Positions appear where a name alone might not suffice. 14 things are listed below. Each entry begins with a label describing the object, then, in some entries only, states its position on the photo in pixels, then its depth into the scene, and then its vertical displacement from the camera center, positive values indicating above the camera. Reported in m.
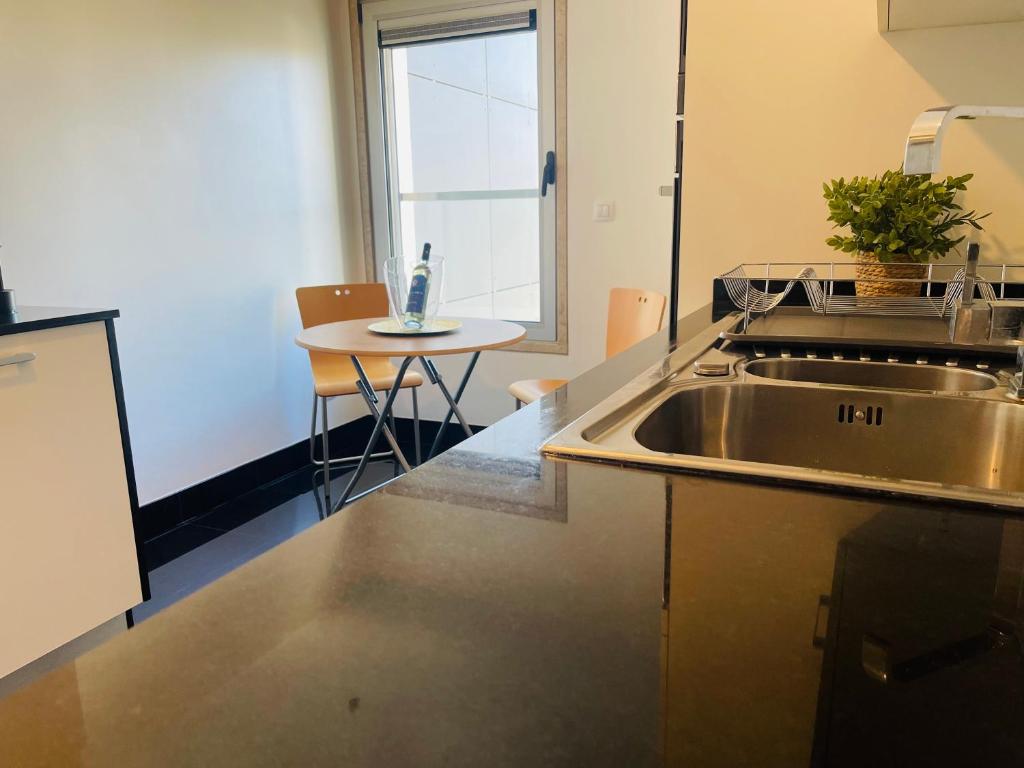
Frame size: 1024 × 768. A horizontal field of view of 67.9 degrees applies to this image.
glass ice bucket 2.91 -0.24
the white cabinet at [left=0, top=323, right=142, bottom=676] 1.90 -0.70
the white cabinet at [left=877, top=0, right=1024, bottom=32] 1.62 +0.45
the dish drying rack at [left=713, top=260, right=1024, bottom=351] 1.38 -0.20
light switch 3.51 +0.04
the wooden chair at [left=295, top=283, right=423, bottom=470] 3.28 -0.60
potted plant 1.71 -0.02
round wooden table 2.53 -0.40
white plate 2.79 -0.39
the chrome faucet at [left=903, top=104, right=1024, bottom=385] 0.98 -0.16
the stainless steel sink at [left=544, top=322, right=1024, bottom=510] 1.02 -0.29
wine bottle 2.87 -0.26
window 3.65 +0.36
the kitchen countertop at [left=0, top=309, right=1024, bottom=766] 0.36 -0.24
